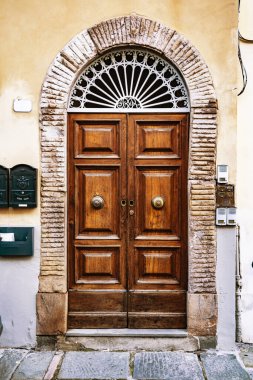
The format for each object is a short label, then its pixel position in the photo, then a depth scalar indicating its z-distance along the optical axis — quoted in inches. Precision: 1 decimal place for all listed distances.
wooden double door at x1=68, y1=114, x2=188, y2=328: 214.7
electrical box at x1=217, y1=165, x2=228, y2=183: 209.5
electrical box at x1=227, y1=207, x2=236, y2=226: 209.3
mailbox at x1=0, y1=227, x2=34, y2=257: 208.7
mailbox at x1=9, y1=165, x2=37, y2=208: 209.5
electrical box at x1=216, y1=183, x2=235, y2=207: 210.8
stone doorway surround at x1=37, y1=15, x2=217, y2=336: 207.9
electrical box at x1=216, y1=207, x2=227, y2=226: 209.3
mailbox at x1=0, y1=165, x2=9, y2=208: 209.8
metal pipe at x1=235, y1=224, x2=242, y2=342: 218.4
